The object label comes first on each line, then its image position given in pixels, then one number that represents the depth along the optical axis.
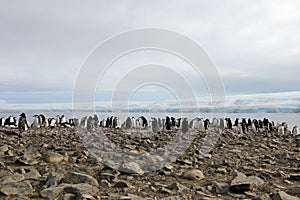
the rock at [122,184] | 4.82
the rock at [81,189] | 4.24
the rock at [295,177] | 5.59
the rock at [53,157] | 6.44
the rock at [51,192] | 4.17
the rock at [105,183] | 4.79
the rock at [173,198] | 4.25
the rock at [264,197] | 4.22
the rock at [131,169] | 5.50
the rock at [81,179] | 4.70
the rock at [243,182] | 4.74
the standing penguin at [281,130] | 17.50
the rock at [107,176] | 5.13
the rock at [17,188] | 4.21
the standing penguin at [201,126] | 18.77
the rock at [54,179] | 4.63
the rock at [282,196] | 4.10
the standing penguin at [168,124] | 20.38
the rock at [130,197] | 4.13
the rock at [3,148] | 7.54
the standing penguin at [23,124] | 15.22
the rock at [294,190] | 4.62
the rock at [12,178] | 4.51
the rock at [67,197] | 4.03
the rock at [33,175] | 5.00
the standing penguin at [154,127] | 17.65
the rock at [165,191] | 4.57
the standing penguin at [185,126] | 17.42
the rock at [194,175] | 5.51
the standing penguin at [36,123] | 18.83
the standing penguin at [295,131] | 16.89
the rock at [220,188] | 4.74
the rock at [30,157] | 6.07
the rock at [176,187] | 4.73
